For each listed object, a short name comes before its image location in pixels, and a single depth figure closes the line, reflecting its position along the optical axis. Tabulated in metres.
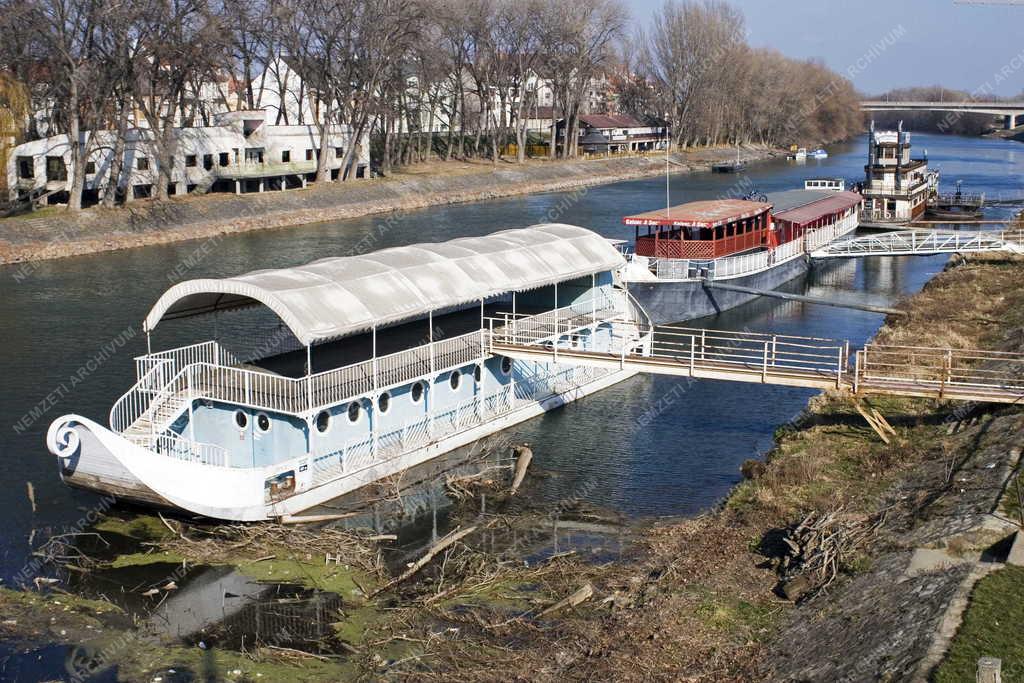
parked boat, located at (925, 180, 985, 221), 82.81
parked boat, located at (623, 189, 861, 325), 51.09
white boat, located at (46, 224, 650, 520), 26.08
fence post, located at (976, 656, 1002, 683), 14.42
